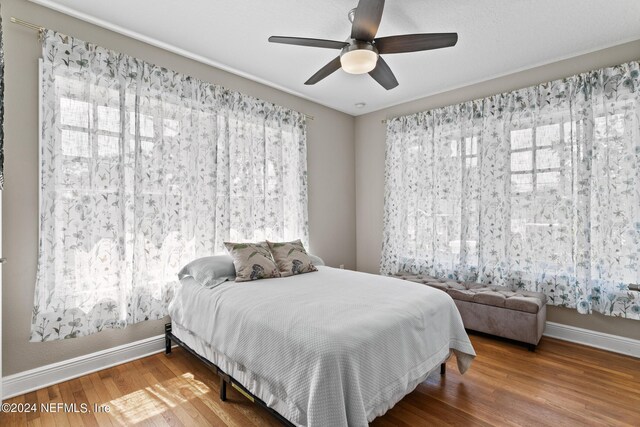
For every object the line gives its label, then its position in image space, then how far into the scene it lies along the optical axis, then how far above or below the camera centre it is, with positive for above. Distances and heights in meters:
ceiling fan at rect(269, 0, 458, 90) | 1.95 +1.16
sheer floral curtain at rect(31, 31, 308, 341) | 2.31 +0.26
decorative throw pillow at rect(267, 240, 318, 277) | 3.03 -0.47
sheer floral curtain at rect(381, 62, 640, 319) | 2.84 +0.23
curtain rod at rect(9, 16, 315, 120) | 2.21 +1.35
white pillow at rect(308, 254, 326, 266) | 3.45 -0.55
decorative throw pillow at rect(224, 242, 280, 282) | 2.76 -0.46
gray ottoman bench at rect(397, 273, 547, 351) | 2.90 -0.97
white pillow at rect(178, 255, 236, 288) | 2.63 -0.51
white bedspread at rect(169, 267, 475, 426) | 1.50 -0.74
